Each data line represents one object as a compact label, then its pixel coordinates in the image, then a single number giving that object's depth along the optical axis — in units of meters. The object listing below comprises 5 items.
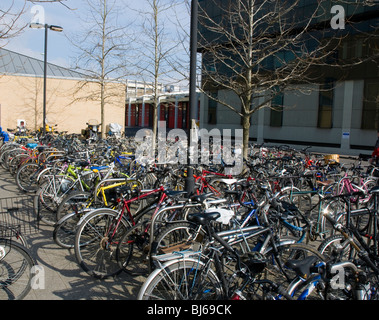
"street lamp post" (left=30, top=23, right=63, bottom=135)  12.91
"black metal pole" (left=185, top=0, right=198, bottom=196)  5.13
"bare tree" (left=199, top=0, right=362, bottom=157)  8.04
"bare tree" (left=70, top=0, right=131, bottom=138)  14.26
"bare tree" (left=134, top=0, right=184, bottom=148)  12.38
